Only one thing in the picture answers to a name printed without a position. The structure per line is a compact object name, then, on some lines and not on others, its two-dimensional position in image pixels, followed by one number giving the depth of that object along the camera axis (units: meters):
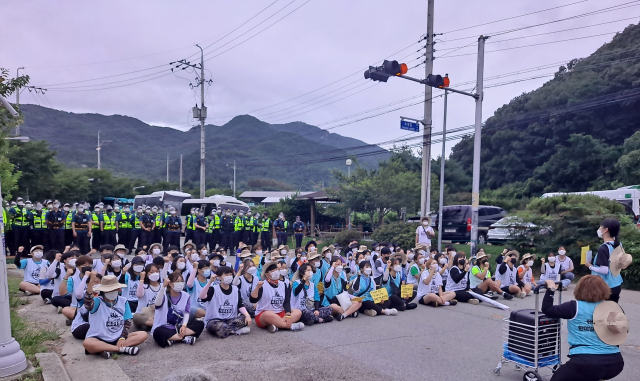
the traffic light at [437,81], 14.51
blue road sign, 18.12
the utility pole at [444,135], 19.24
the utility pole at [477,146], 15.27
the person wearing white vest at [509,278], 12.88
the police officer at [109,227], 18.38
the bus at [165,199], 39.03
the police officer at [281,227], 22.45
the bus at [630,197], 20.50
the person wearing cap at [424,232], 16.67
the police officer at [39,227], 16.41
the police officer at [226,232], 21.28
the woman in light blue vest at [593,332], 4.90
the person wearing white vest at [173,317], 7.77
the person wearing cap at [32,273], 11.26
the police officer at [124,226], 19.17
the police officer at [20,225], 16.03
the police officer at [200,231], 20.94
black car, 22.25
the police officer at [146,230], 19.55
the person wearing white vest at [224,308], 8.47
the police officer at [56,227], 16.66
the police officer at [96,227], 18.20
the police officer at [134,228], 19.52
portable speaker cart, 6.14
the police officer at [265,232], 22.33
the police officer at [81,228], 17.22
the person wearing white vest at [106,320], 7.10
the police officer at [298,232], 23.12
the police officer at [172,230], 19.98
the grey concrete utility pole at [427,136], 20.41
